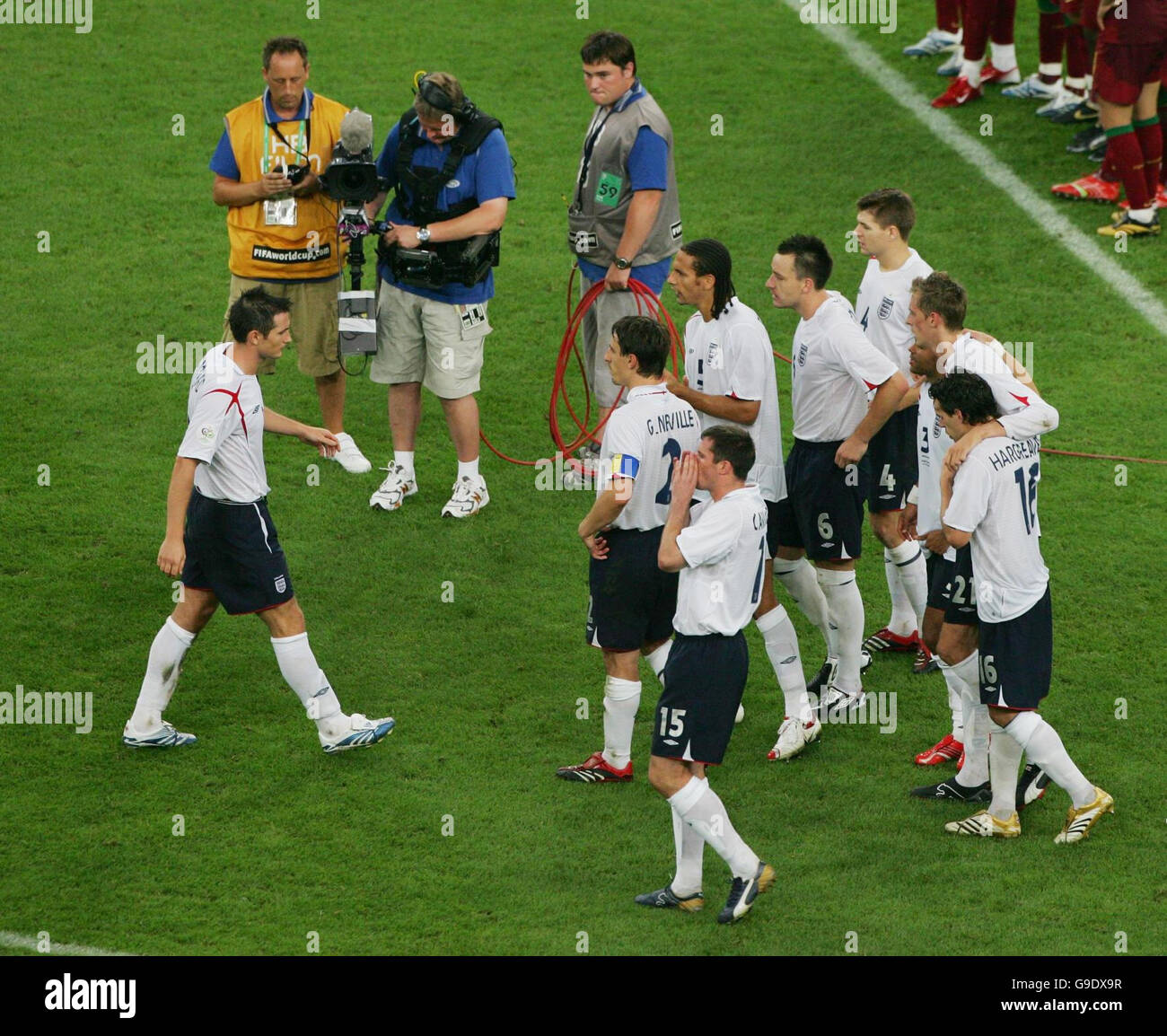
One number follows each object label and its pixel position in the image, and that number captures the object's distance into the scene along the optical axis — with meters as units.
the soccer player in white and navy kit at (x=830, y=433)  13.52
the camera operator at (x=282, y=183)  16.73
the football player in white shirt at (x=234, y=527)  12.86
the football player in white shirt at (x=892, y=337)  14.32
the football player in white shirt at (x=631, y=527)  12.35
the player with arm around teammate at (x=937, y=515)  12.66
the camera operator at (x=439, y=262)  16.69
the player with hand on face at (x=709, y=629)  11.44
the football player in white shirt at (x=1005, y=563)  12.12
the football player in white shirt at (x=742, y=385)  13.35
